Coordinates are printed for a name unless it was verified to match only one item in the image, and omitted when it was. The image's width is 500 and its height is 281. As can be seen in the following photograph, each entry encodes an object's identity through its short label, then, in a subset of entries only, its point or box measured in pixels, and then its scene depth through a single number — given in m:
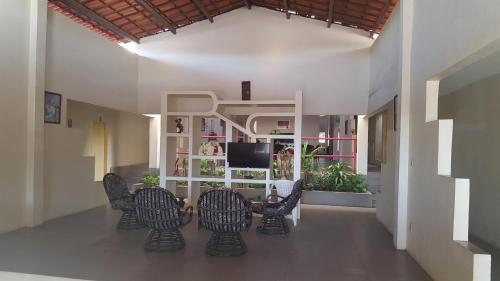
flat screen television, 7.04
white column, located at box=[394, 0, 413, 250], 4.95
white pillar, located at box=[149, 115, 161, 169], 11.45
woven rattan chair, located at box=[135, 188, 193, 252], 4.64
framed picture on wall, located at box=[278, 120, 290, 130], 20.02
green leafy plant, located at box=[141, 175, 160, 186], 9.67
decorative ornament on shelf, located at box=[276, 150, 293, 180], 7.73
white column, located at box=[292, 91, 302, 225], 7.00
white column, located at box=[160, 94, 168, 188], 7.70
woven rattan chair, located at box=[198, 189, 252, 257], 4.46
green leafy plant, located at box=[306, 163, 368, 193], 8.81
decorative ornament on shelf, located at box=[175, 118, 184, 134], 8.24
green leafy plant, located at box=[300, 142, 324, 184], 9.45
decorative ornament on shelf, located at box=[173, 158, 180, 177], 8.32
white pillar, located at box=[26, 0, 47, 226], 5.93
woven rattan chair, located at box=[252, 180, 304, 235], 5.64
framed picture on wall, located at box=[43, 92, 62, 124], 6.42
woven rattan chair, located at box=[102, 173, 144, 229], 5.89
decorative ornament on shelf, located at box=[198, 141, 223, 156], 7.83
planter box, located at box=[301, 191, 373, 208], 8.46
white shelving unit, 7.05
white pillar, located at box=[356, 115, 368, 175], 9.60
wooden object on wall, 8.77
